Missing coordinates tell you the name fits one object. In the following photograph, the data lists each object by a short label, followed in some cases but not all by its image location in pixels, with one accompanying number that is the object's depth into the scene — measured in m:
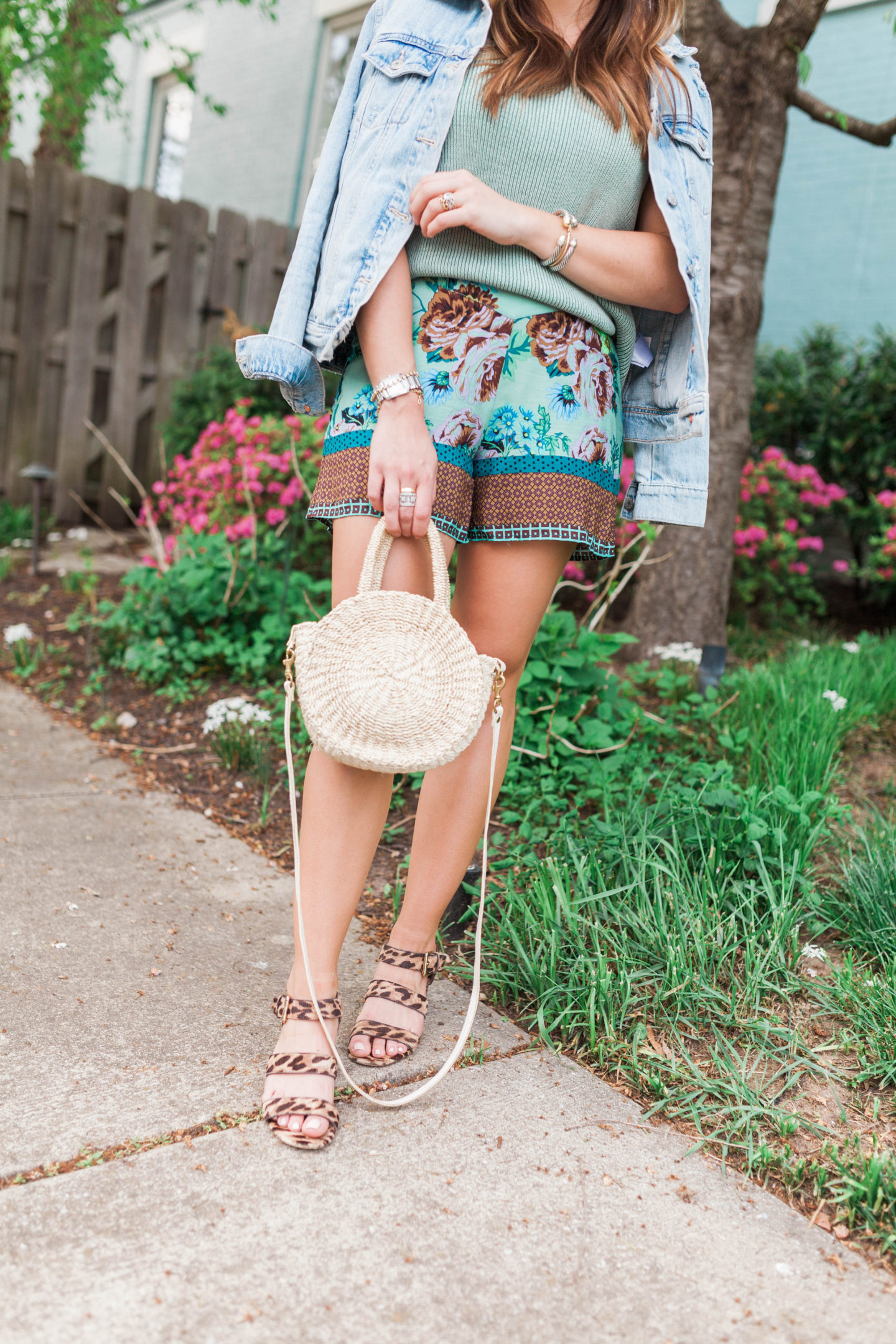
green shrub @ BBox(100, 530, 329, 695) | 3.55
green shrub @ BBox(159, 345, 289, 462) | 5.67
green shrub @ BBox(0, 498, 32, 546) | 5.73
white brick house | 5.81
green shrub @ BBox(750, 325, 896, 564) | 5.14
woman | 1.57
